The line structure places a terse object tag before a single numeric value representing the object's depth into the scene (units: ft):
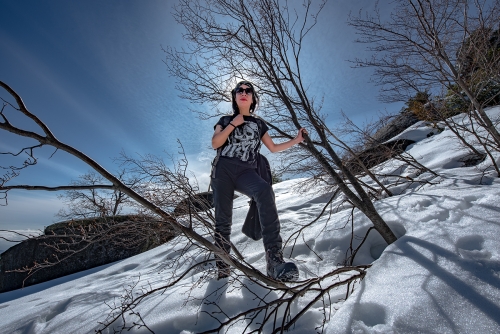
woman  5.38
